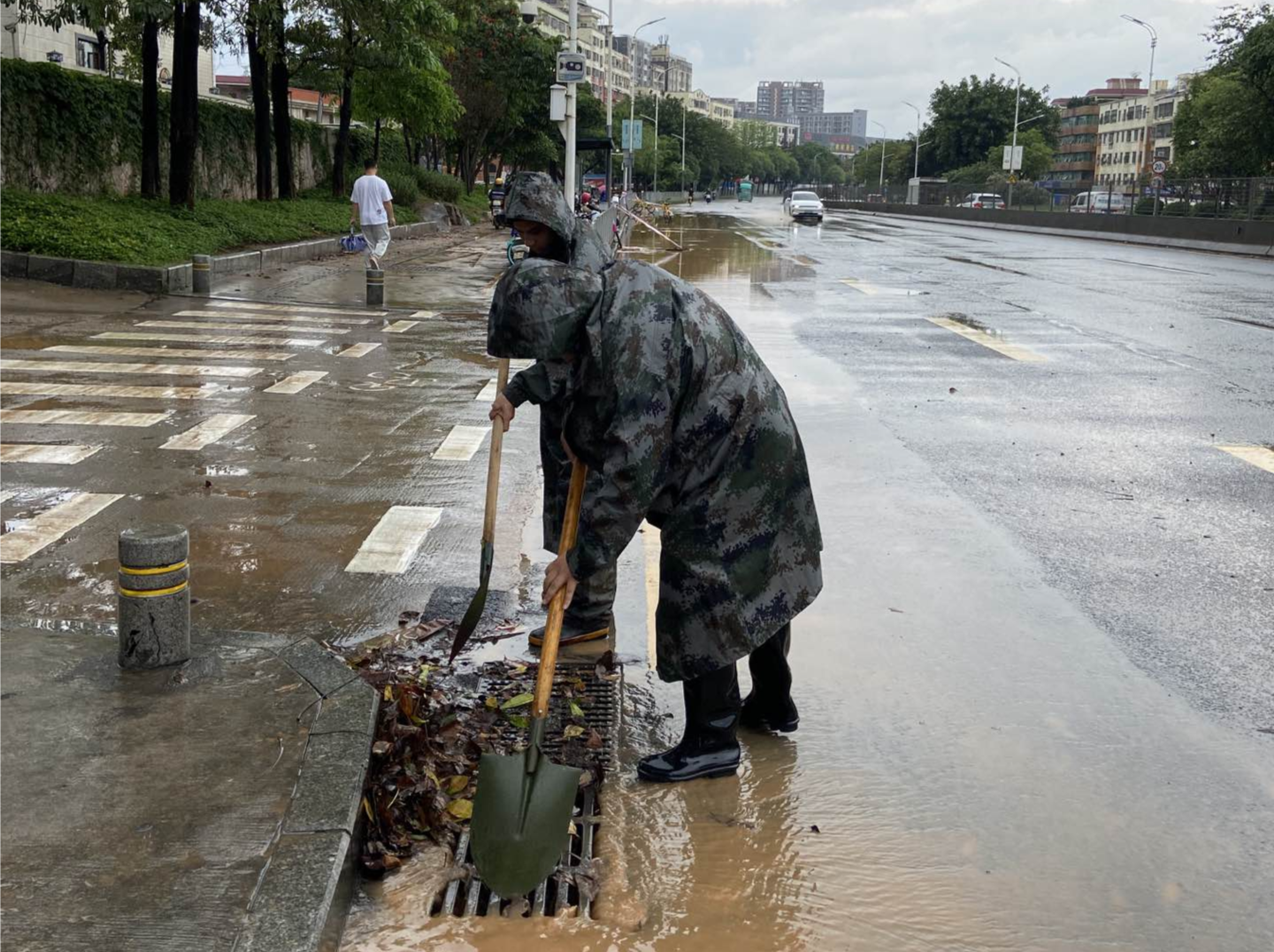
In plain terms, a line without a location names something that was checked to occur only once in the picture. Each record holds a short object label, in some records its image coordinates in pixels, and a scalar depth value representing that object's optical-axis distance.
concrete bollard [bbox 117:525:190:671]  4.05
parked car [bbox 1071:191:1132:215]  43.28
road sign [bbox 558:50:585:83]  23.97
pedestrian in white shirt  18.55
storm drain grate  3.14
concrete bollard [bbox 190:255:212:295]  16.50
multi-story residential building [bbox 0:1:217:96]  36.25
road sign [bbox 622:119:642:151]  53.53
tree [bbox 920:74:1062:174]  102.19
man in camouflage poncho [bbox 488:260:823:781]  3.19
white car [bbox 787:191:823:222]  52.62
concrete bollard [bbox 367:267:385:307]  16.17
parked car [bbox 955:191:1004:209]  62.53
